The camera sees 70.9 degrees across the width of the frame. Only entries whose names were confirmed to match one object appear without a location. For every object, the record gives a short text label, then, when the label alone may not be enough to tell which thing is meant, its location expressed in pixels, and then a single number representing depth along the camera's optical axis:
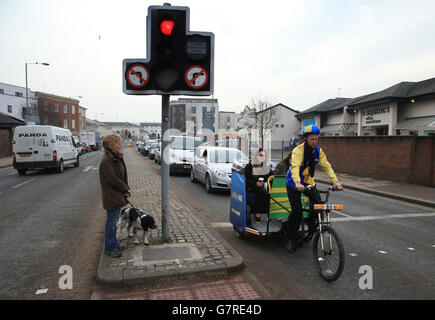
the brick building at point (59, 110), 56.12
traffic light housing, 4.43
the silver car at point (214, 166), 10.12
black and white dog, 4.73
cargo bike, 3.83
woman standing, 4.27
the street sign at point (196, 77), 4.56
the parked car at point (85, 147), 43.18
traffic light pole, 4.77
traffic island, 3.69
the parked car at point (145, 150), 33.77
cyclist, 4.20
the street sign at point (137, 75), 4.46
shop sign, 23.89
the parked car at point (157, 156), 21.79
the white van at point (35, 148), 15.83
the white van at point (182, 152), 15.13
